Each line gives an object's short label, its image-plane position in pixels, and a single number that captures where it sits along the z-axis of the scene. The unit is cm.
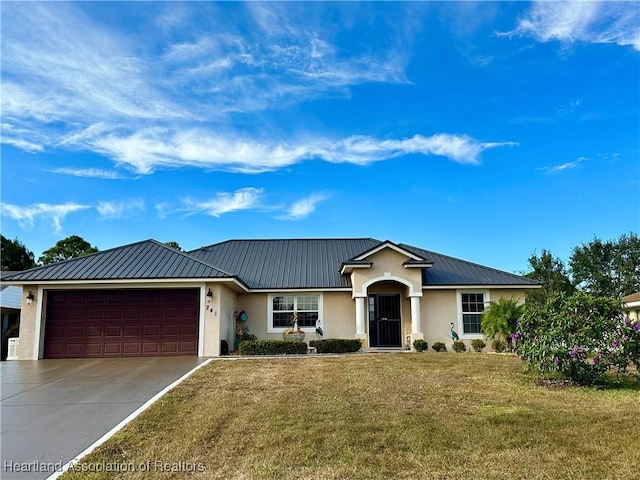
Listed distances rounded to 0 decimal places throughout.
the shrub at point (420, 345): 1722
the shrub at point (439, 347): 1781
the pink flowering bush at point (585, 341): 965
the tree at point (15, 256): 4022
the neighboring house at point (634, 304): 2240
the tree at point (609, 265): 3844
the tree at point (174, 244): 4053
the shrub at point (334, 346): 1625
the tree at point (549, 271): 3788
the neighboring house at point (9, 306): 2380
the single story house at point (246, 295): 1588
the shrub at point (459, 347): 1770
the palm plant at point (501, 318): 1617
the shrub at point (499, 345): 1742
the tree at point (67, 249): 4062
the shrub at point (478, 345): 1778
